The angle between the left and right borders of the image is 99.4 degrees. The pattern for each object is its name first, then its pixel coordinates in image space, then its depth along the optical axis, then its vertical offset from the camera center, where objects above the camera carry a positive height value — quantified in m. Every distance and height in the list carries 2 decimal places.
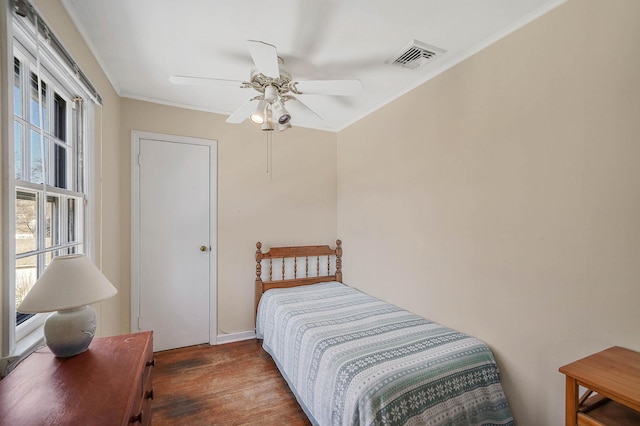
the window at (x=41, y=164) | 1.03 +0.25
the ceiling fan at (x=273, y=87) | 1.65 +0.83
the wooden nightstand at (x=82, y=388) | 0.77 -0.58
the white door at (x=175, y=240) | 2.65 -0.27
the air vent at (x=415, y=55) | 1.79 +1.10
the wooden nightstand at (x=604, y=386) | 0.98 -0.64
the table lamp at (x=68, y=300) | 0.99 -0.33
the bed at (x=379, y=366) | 1.34 -0.88
